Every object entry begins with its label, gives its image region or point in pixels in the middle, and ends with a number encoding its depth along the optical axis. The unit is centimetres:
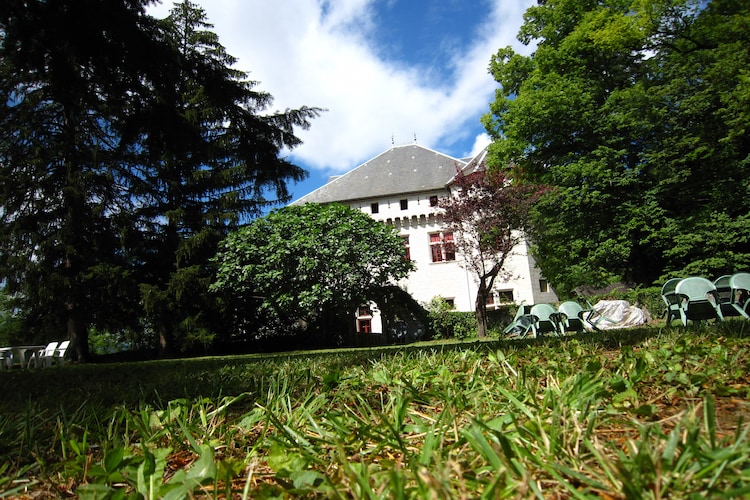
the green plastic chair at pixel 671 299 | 718
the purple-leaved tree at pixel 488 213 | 1856
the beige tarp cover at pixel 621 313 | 1503
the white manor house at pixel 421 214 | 2939
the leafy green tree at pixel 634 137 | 1505
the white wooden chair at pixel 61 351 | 1240
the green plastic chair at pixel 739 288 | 628
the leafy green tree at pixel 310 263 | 1712
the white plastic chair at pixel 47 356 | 1195
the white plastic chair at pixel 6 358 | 1124
